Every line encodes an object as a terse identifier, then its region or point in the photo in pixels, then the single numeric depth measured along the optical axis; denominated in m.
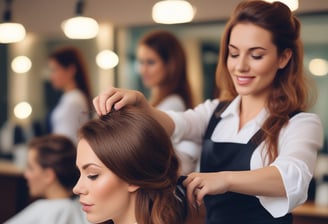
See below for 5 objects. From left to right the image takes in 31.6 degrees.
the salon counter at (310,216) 3.71
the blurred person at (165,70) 2.80
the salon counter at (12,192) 4.92
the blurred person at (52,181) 2.85
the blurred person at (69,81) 3.85
